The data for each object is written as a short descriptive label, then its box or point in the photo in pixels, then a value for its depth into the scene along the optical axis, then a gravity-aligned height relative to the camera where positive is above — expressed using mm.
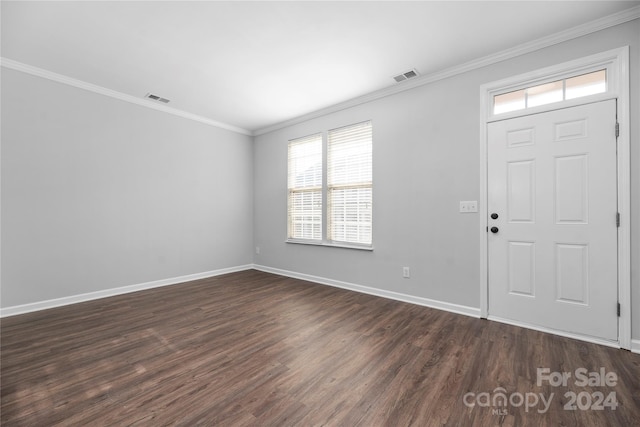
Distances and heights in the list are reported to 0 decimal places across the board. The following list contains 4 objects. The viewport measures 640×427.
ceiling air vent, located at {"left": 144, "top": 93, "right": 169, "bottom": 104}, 3844 +1708
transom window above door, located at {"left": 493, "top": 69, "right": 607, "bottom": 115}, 2436 +1174
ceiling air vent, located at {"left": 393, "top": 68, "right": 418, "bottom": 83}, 3211 +1691
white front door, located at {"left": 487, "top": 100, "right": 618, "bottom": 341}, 2342 -95
